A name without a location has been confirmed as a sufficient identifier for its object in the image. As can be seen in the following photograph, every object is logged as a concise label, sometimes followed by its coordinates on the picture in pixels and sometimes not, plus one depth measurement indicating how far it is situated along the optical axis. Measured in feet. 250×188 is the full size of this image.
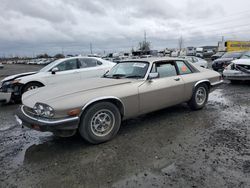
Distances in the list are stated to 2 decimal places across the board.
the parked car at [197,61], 47.93
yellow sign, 97.76
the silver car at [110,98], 10.44
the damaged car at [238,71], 27.73
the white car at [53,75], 22.26
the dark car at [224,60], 40.99
